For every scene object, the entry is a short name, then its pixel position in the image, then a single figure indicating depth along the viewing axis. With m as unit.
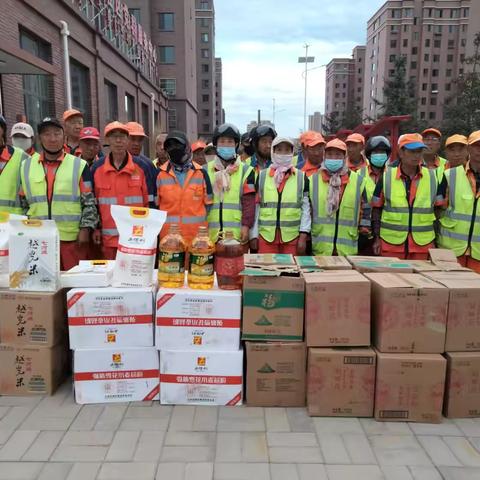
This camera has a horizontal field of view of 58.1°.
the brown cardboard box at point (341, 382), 2.90
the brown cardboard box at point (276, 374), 3.01
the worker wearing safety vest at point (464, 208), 4.15
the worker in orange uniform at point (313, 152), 4.90
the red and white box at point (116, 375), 3.05
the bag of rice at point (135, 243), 3.08
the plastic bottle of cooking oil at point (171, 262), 3.11
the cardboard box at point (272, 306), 2.96
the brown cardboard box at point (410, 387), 2.84
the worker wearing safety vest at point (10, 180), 4.12
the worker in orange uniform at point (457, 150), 5.30
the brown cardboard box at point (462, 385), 2.88
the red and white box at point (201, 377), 3.03
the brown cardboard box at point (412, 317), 2.85
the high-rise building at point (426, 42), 72.12
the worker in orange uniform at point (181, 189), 4.06
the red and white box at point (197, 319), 2.99
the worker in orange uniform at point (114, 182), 4.11
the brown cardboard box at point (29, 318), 3.06
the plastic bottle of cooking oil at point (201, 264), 3.10
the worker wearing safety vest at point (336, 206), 4.27
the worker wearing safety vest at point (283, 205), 4.24
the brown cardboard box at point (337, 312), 2.90
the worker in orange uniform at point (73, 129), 5.64
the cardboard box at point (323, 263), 3.30
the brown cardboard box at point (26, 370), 3.11
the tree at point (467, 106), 17.52
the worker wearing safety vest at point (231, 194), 4.25
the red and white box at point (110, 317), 3.02
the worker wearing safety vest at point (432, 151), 6.42
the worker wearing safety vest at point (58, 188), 4.05
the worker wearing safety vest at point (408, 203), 4.16
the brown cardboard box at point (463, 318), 2.86
